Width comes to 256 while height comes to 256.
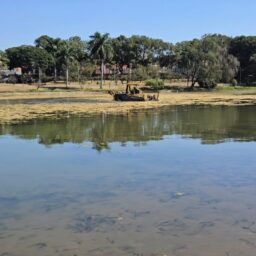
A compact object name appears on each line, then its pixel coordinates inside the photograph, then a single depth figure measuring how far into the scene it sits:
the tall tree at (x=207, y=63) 71.35
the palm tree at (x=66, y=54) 77.88
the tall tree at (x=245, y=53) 90.72
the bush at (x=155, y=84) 71.26
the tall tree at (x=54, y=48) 81.73
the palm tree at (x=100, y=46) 71.67
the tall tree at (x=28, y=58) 84.55
